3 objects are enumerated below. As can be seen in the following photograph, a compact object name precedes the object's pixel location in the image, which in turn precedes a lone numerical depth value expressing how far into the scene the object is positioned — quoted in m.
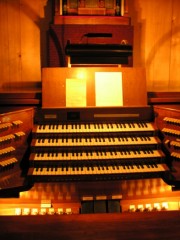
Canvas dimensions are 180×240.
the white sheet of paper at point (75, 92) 3.02
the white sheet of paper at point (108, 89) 3.05
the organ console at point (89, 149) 2.60
